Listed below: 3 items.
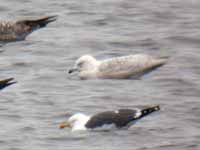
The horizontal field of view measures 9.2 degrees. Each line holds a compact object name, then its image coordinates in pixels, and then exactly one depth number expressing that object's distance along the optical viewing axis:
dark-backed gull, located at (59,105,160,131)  17.23
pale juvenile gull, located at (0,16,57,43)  22.81
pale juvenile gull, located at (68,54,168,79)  20.02
